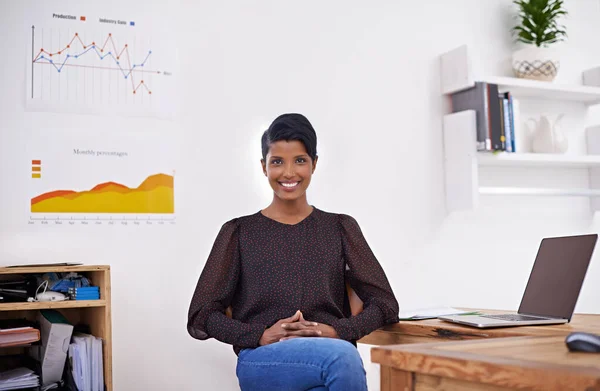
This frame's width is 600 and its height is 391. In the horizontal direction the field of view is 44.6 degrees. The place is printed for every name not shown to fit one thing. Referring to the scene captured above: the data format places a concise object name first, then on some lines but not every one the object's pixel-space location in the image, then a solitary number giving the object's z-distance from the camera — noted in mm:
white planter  3562
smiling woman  1987
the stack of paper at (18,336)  2182
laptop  1797
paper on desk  2172
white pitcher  3578
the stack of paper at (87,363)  2250
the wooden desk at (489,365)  934
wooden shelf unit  2232
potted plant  3561
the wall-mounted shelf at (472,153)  3303
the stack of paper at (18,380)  2180
